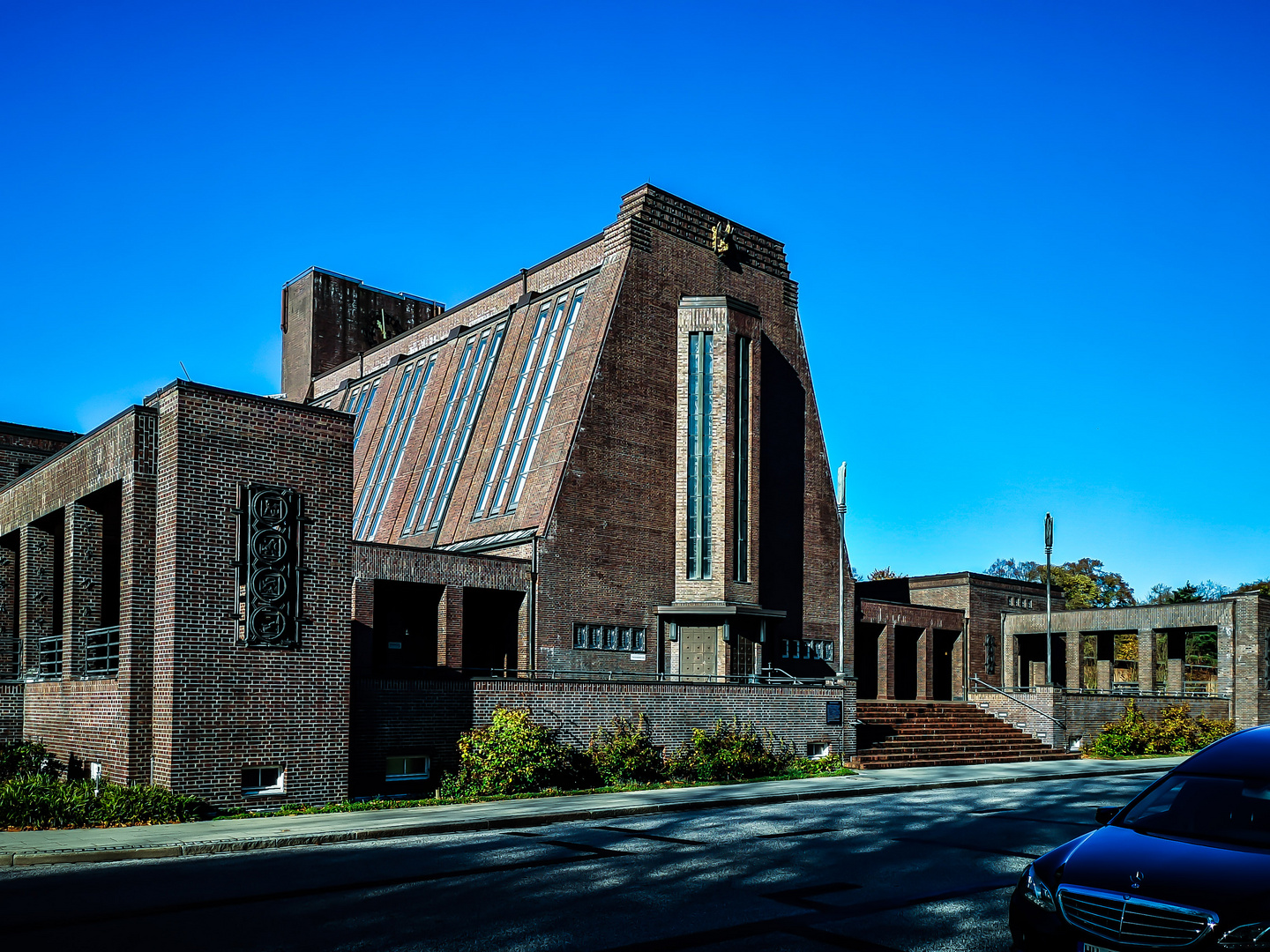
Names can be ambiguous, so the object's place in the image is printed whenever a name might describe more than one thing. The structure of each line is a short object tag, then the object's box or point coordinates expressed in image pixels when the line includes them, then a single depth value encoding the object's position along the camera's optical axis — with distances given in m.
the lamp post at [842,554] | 34.09
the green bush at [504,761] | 22.05
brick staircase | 31.48
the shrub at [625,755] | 24.06
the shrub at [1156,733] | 37.09
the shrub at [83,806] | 16.12
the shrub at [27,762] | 20.39
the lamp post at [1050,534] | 39.34
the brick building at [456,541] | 18.62
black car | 6.75
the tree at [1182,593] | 85.12
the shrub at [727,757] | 25.77
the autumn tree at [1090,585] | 91.44
